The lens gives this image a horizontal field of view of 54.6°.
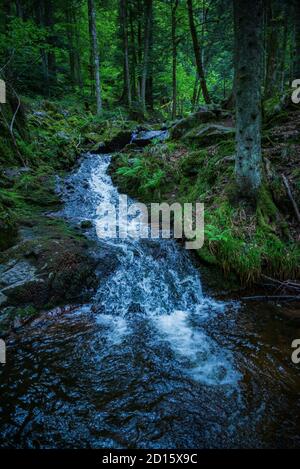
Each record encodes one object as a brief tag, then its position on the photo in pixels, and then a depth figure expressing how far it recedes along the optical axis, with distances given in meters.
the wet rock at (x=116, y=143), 12.96
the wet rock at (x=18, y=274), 4.80
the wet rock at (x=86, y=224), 7.09
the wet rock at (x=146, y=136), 12.87
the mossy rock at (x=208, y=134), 8.67
